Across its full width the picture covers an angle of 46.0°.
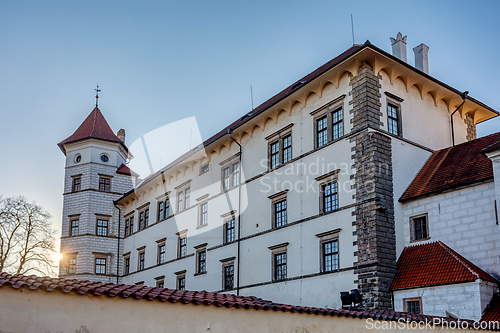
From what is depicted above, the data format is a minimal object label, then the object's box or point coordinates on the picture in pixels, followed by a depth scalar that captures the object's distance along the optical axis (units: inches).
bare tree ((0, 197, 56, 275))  1708.9
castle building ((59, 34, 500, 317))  887.7
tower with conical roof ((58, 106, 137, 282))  1770.4
